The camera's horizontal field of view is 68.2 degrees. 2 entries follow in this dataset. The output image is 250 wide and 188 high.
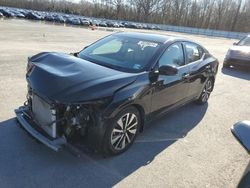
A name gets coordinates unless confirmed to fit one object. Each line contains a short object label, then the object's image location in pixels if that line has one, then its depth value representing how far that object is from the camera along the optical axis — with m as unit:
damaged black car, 2.29
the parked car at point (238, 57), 8.09
